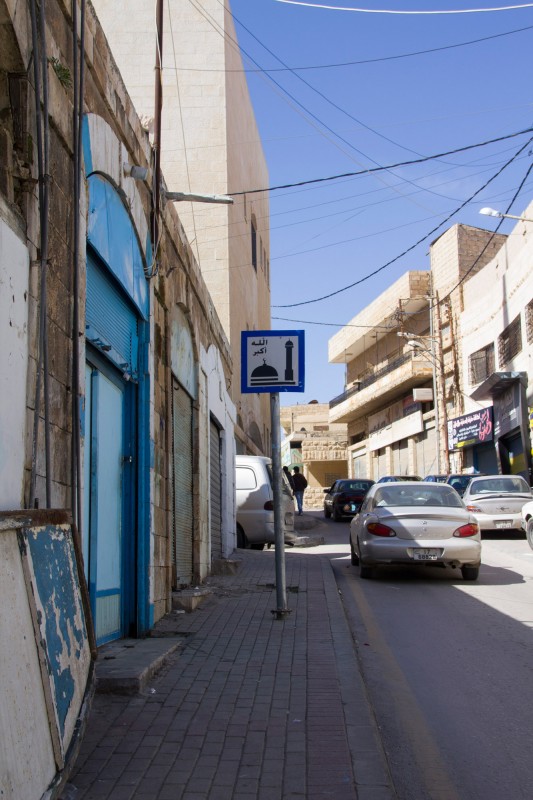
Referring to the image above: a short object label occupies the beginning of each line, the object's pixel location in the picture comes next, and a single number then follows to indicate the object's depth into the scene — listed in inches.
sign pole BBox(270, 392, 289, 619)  344.2
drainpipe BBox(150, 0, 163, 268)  341.4
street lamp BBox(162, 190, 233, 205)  395.3
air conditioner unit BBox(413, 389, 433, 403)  1647.4
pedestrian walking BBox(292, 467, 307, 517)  1144.8
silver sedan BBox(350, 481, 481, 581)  467.5
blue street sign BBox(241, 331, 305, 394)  353.7
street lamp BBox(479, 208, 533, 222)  920.9
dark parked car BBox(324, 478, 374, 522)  1157.4
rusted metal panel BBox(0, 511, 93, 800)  121.4
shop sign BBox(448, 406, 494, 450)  1333.7
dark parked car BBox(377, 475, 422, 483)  1207.5
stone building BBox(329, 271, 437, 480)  1699.1
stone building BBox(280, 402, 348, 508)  2438.5
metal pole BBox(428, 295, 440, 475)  1555.1
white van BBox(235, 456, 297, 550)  716.0
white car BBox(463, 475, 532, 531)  768.3
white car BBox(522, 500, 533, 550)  644.1
